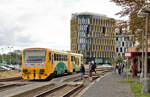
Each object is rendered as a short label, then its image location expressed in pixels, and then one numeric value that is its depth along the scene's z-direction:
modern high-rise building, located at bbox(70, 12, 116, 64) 122.50
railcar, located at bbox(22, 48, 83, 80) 26.42
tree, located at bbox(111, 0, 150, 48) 19.72
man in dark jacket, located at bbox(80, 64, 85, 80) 28.06
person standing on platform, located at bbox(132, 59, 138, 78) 32.84
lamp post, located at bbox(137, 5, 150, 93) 15.64
